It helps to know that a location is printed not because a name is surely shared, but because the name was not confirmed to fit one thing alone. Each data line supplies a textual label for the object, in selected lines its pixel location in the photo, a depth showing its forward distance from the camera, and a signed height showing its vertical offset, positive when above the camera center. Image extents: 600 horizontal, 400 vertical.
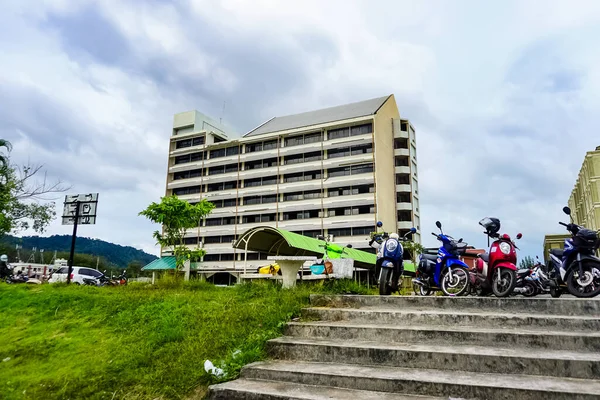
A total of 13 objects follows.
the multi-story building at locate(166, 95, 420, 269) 44.69 +11.66
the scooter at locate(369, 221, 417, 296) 8.04 +0.12
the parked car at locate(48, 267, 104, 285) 24.97 -0.40
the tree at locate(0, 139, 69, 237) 16.25 +3.09
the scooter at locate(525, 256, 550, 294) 10.08 -0.17
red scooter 6.75 +0.14
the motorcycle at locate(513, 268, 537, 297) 9.42 -0.32
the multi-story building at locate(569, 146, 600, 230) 36.84 +8.20
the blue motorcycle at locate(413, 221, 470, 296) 7.78 +0.03
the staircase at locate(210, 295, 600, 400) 3.40 -0.84
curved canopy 15.37 +1.09
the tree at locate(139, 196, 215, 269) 21.19 +2.83
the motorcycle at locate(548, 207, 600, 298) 6.89 +0.16
